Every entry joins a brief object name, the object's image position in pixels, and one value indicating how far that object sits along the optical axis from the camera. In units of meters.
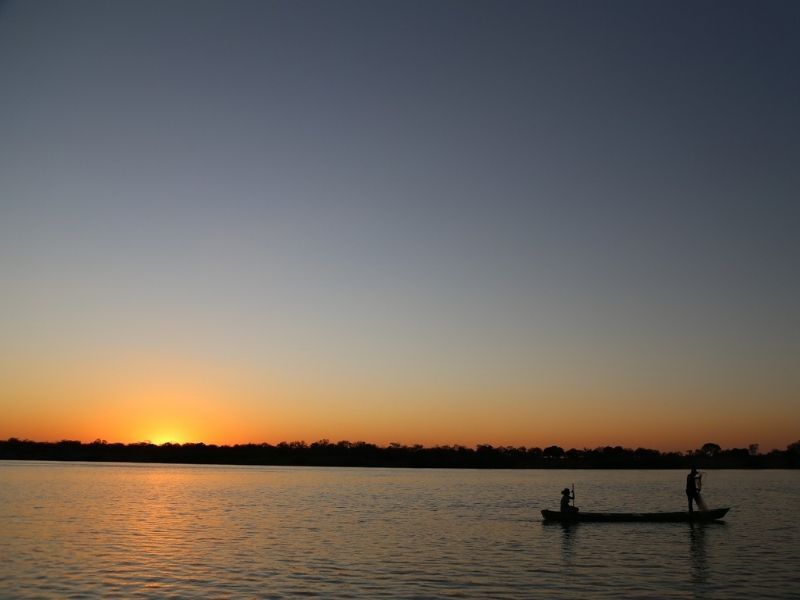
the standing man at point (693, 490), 45.03
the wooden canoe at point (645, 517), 43.84
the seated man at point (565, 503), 44.66
